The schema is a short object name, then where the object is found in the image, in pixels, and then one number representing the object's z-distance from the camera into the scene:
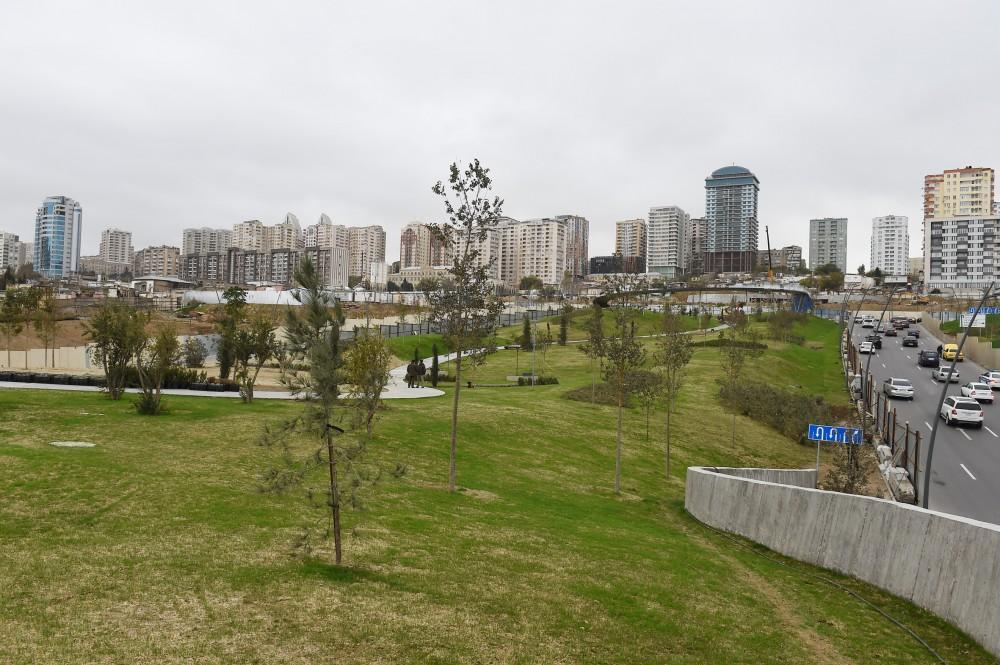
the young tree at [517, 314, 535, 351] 71.62
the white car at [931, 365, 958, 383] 55.38
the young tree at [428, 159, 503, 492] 19.39
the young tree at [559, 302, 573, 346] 83.62
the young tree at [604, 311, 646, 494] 23.64
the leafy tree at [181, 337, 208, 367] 48.00
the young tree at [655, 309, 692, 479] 28.42
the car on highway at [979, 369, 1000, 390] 52.38
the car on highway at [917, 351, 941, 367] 64.88
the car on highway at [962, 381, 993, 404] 46.53
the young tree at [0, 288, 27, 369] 47.72
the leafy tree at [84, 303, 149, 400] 28.72
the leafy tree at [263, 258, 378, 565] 10.31
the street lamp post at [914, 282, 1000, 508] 18.66
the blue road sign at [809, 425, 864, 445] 21.33
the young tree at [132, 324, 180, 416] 25.09
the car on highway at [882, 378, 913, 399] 48.69
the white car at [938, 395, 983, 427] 39.35
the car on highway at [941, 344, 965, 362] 68.31
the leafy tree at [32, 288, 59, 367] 49.79
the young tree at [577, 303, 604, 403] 27.84
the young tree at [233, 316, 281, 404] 35.81
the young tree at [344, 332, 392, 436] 23.12
